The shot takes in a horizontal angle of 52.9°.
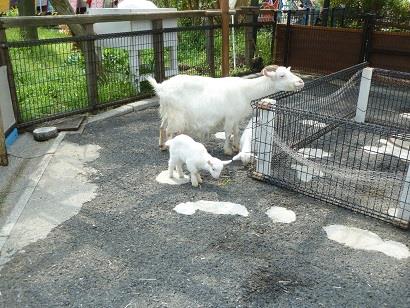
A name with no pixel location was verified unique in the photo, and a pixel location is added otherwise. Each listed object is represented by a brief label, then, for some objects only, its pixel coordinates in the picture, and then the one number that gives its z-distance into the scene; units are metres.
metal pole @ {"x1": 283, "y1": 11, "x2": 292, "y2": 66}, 10.04
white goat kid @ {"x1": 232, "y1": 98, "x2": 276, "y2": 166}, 4.89
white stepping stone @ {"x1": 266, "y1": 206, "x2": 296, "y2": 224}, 3.86
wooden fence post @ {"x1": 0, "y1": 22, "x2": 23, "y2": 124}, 5.58
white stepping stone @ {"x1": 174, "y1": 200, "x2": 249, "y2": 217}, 3.97
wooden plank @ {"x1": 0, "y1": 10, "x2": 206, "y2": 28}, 5.66
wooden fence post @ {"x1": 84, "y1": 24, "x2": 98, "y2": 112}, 6.72
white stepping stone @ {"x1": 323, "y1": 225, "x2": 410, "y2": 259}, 3.41
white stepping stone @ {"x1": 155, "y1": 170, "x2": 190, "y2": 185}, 4.57
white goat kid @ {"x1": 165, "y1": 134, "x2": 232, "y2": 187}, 4.33
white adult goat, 5.11
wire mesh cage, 4.06
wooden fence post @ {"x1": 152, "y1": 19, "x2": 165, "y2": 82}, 7.70
